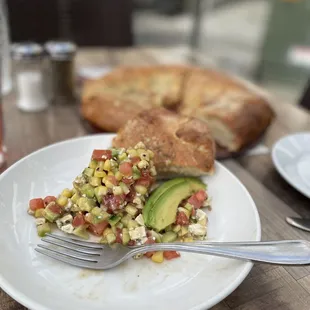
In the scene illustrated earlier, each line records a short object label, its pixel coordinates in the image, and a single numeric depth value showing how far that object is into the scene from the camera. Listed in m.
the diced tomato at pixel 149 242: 0.37
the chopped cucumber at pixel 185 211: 0.39
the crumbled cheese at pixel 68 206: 0.39
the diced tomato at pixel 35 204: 0.39
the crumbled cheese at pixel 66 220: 0.38
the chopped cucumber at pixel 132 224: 0.37
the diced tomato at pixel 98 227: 0.38
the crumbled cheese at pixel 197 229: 0.38
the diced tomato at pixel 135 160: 0.39
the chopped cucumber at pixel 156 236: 0.37
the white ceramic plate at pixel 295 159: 0.47
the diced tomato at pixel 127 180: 0.38
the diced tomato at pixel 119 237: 0.37
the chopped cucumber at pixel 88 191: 0.38
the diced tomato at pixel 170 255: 0.37
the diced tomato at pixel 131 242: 0.37
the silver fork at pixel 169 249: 0.34
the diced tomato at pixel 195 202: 0.41
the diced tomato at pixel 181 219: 0.39
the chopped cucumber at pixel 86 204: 0.37
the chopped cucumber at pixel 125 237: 0.37
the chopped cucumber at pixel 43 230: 0.37
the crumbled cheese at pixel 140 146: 0.41
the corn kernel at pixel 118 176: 0.38
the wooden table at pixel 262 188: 0.35
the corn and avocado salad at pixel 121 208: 0.37
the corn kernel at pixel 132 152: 0.39
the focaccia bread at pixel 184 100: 0.57
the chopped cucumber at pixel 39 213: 0.39
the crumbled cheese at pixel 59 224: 0.38
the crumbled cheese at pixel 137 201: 0.38
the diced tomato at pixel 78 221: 0.38
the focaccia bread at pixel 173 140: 0.44
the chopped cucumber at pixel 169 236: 0.38
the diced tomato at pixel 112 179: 0.38
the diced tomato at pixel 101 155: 0.39
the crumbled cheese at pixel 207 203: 0.42
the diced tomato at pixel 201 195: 0.41
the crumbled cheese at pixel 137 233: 0.37
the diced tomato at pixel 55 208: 0.38
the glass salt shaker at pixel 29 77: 0.62
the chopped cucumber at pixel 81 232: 0.37
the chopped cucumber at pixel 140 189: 0.39
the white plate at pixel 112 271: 0.32
